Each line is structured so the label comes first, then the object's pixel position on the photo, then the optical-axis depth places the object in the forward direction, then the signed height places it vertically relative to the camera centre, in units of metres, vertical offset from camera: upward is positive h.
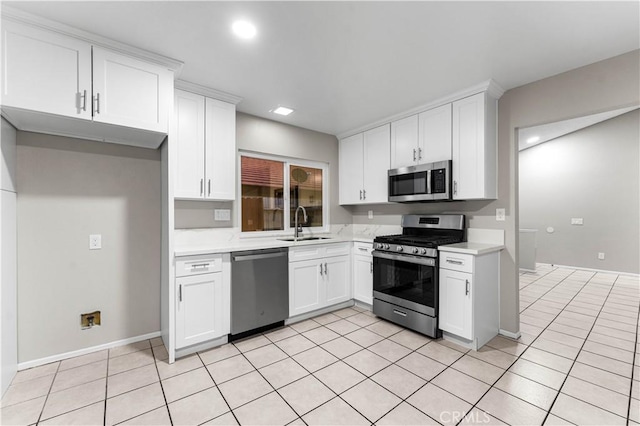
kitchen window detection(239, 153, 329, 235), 3.53 +0.28
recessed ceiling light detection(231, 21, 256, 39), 1.86 +1.26
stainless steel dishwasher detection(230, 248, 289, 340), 2.72 -0.78
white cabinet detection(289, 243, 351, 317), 3.16 -0.77
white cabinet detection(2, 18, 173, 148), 1.77 +0.89
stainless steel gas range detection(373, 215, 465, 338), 2.77 -0.63
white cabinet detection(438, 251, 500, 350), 2.54 -0.80
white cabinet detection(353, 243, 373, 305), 3.51 -0.76
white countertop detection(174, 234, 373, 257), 2.47 -0.33
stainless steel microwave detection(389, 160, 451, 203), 3.00 +0.35
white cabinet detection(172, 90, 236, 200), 2.71 +0.68
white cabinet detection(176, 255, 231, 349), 2.42 -0.77
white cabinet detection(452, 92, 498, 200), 2.79 +0.66
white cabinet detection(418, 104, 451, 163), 3.05 +0.88
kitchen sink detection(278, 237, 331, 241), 3.67 -0.34
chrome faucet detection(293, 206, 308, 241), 3.72 -0.17
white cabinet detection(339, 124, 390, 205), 3.77 +0.67
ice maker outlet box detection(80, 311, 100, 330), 2.44 -0.93
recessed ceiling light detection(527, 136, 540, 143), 5.90 +1.57
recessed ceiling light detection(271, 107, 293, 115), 3.30 +1.23
